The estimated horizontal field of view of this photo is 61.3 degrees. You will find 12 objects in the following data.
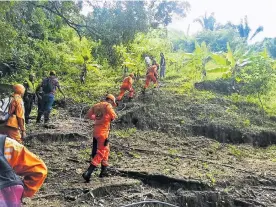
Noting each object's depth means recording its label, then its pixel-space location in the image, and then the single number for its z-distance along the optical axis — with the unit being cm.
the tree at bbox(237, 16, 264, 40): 2127
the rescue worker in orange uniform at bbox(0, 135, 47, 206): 127
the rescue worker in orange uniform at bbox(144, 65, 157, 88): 892
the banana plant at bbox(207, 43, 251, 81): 1050
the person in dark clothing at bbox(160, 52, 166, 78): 1251
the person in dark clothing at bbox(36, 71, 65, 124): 639
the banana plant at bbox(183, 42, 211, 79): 1214
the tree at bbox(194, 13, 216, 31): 3303
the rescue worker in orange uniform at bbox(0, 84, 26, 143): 385
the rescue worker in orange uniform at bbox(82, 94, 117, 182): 404
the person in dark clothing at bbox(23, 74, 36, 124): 641
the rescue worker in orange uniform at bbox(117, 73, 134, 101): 840
